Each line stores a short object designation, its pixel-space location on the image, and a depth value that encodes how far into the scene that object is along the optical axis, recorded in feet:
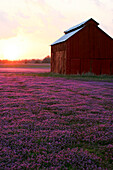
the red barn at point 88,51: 114.42
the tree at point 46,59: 452.76
